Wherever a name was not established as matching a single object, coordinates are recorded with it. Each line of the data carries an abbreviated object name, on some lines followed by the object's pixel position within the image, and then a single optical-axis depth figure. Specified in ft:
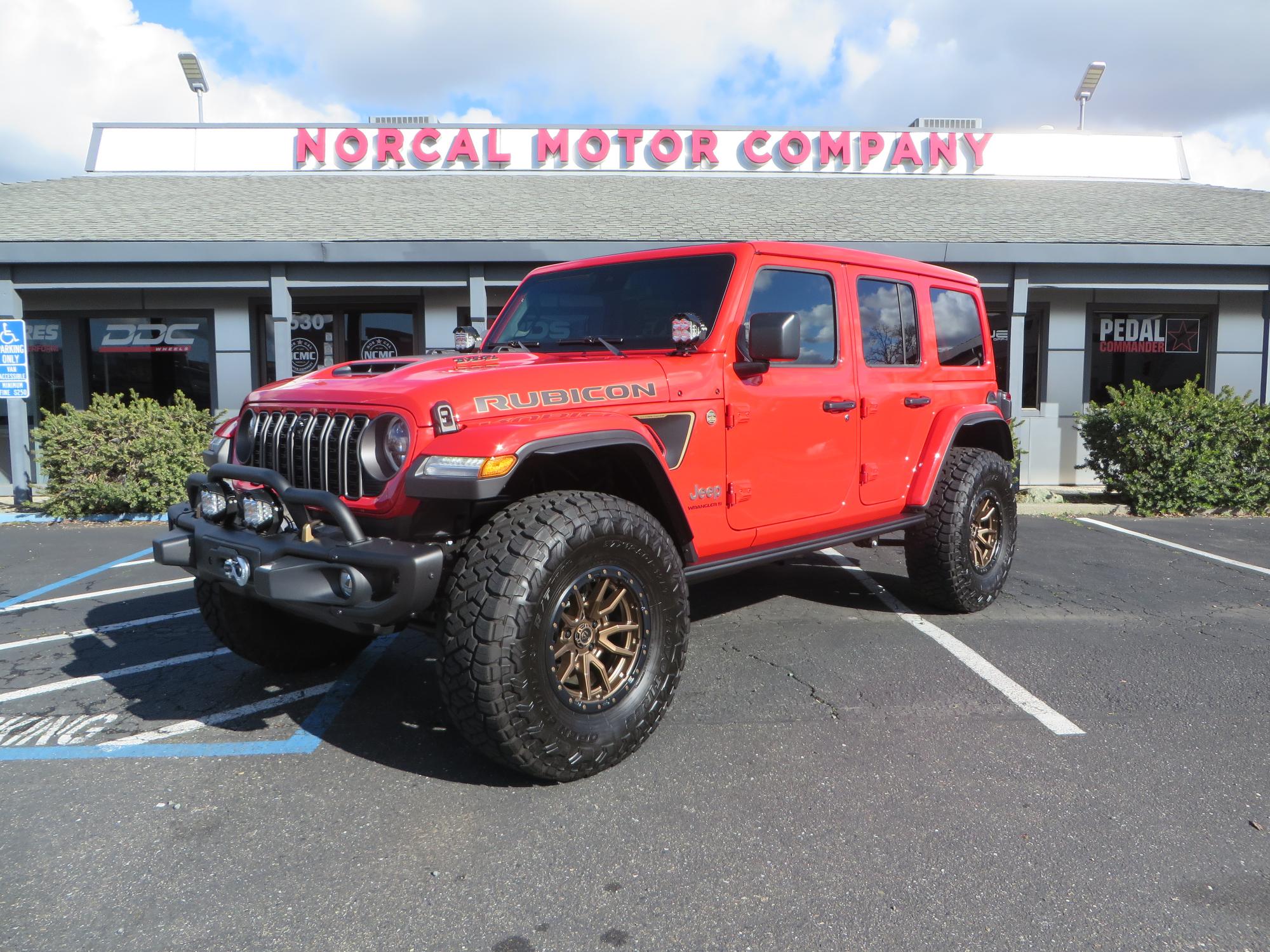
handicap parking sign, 31.94
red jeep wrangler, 9.71
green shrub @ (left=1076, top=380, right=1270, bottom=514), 31.86
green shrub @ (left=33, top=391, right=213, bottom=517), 30.83
